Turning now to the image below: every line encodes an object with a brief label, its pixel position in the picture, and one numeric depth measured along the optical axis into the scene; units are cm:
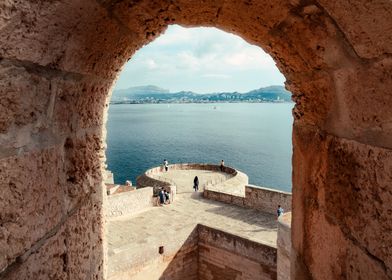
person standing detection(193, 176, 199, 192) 2412
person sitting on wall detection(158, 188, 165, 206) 1986
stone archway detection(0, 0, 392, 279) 145
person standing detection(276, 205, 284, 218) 1630
